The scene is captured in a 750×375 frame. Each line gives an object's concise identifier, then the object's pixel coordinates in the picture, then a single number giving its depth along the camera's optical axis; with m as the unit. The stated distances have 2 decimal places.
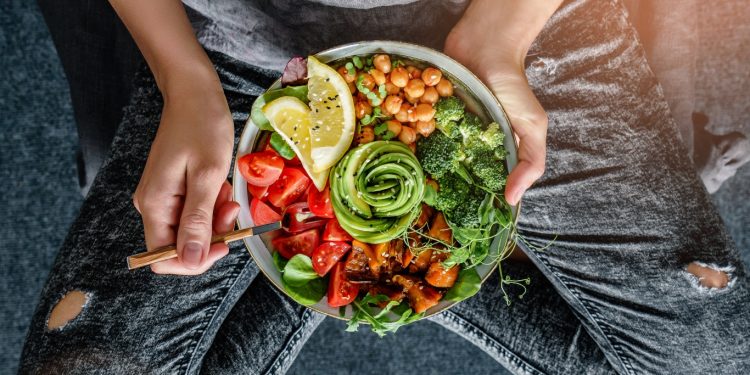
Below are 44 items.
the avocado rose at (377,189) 0.97
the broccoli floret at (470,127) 0.99
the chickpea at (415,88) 0.98
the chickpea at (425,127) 1.01
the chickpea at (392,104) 0.99
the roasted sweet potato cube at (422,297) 1.02
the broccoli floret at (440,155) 0.98
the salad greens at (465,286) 1.01
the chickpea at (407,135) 1.01
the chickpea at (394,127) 1.00
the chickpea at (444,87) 0.99
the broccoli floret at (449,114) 0.98
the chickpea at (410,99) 1.00
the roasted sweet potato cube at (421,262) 1.04
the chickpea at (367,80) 0.98
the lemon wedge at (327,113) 0.96
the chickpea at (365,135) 1.00
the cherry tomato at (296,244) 1.04
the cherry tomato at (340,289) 1.02
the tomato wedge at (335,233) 1.02
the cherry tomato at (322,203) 1.01
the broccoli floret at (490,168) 0.99
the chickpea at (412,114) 1.00
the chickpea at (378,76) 0.98
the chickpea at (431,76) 0.98
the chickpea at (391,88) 0.99
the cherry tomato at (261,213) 1.02
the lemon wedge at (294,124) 0.97
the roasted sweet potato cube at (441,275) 1.03
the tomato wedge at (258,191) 1.01
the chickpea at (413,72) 1.00
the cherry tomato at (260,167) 0.98
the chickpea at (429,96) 0.99
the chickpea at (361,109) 1.00
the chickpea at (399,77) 0.98
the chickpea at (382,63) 0.98
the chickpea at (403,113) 1.00
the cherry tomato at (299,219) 1.03
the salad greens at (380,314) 1.01
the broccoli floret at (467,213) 0.99
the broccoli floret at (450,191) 1.00
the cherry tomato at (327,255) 1.02
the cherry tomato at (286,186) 1.01
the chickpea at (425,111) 0.99
